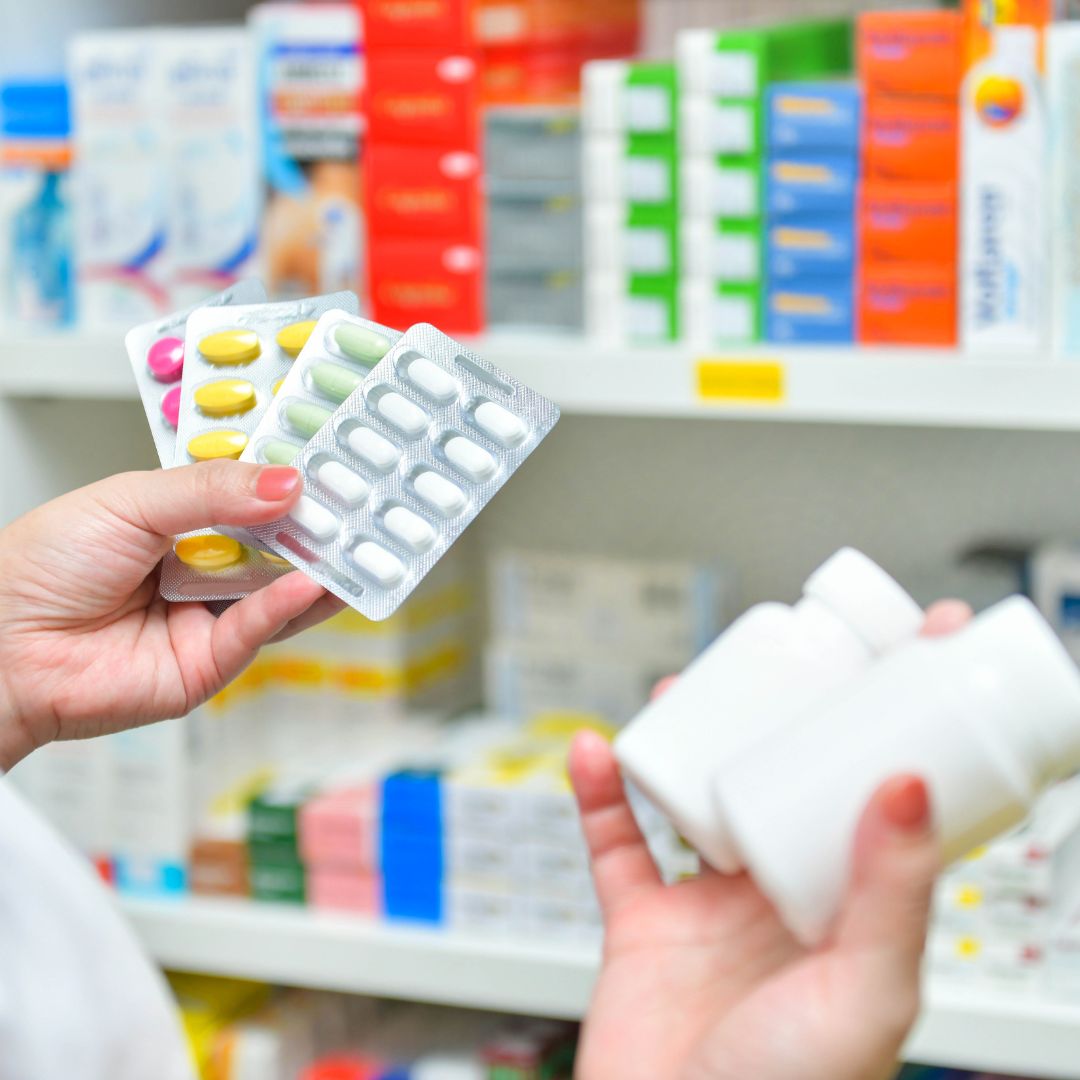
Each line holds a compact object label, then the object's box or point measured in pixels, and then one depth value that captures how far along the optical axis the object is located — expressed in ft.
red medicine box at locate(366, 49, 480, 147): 4.35
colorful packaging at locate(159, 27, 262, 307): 4.49
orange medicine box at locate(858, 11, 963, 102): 4.07
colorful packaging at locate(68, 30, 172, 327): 4.53
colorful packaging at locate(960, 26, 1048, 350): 4.01
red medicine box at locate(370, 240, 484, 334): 4.42
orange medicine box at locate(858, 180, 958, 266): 4.14
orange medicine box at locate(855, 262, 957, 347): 4.17
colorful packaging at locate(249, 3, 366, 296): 4.43
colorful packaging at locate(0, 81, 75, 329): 4.61
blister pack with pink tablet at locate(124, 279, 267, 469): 3.60
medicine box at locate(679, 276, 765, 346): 4.26
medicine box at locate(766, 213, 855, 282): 4.20
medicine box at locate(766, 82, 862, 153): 4.15
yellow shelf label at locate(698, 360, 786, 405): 4.19
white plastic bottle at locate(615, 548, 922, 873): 3.17
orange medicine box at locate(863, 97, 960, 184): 4.11
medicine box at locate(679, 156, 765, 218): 4.22
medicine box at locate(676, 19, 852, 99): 4.17
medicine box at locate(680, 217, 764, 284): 4.23
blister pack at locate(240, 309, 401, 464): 3.53
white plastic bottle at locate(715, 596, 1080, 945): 3.03
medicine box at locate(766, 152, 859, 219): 4.19
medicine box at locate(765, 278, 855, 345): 4.22
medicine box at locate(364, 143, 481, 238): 4.39
